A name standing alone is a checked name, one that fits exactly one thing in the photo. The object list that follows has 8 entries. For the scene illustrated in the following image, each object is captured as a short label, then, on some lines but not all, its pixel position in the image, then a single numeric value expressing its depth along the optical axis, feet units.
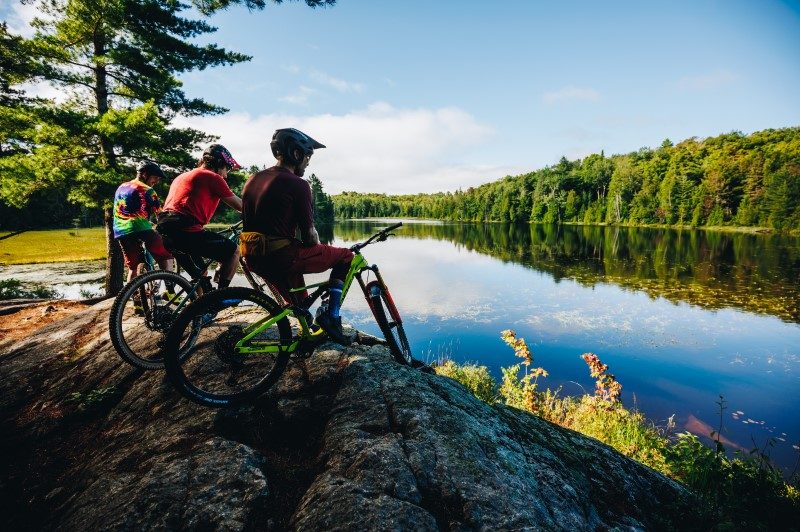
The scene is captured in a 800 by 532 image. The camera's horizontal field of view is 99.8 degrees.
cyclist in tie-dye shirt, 16.98
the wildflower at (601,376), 27.96
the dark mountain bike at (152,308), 13.98
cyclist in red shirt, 14.32
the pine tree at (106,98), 31.19
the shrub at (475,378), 33.73
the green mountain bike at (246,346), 10.73
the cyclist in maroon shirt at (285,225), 11.21
